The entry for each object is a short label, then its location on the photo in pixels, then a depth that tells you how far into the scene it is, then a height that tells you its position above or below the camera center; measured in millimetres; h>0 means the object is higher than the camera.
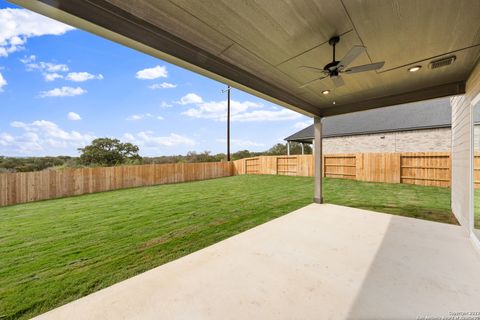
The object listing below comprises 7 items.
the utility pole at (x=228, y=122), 14875 +2884
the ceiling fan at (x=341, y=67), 2073 +1135
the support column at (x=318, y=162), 5066 -60
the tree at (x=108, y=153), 14539 +592
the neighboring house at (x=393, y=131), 9578 +1618
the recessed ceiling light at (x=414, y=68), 2739 +1310
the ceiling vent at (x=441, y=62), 2514 +1308
